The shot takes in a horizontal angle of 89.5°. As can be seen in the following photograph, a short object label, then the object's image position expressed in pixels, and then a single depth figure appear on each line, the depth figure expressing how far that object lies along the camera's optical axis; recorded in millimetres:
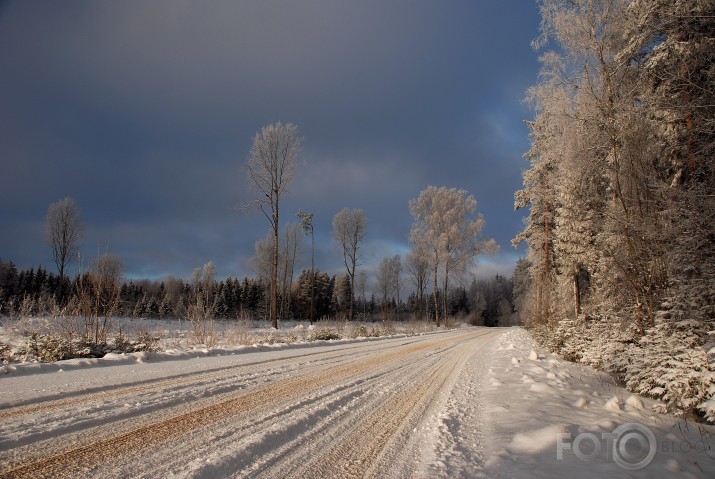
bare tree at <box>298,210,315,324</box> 40125
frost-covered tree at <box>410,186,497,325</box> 36219
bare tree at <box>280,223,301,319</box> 46875
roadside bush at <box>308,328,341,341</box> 16859
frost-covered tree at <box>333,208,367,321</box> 38219
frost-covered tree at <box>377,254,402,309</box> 62875
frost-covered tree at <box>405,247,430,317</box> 44969
